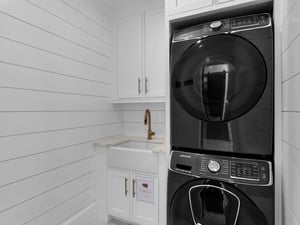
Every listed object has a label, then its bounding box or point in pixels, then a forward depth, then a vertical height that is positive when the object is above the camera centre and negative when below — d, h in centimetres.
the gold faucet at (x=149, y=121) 224 -15
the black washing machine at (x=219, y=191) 94 -47
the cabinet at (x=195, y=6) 116 +73
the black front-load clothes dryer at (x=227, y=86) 101 +14
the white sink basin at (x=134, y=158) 175 -51
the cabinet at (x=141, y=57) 211 +66
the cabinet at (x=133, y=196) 176 -91
